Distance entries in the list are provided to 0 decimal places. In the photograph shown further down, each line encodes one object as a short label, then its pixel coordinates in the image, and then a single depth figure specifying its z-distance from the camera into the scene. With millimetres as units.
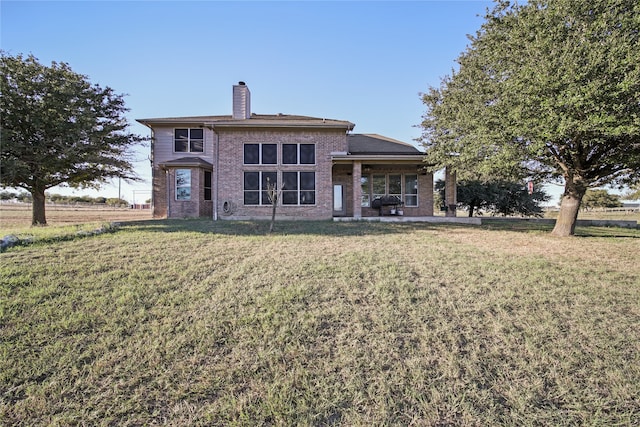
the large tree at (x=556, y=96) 6664
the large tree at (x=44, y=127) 10992
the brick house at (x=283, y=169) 13820
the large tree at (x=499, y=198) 20609
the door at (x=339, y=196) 16094
